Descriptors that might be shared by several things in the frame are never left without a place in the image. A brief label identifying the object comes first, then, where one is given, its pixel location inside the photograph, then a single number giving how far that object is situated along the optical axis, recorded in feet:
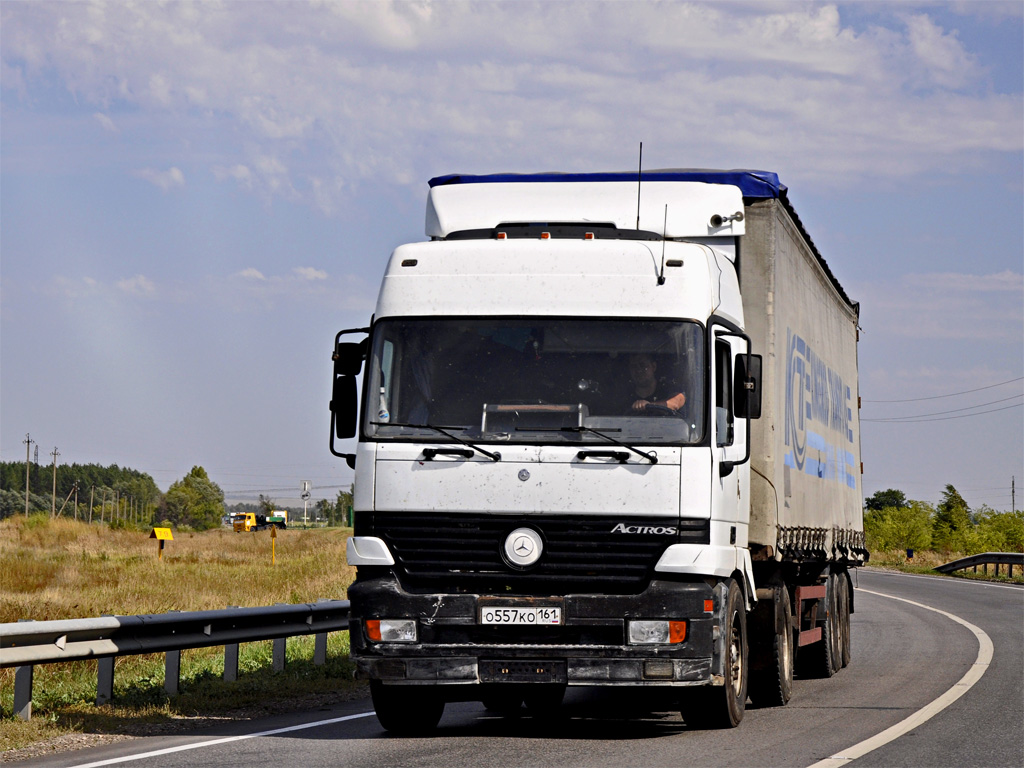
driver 58.39
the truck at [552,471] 57.16
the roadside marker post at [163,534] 228.84
